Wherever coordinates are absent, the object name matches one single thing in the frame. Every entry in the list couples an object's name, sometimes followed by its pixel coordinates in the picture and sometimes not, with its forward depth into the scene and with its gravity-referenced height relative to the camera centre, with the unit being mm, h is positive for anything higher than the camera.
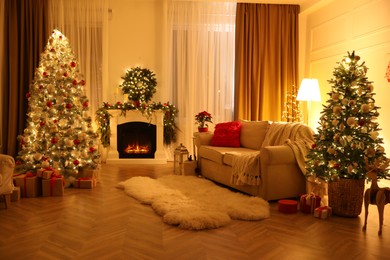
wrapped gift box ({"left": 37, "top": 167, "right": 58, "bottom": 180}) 4484 -594
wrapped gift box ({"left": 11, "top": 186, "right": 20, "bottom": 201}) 4203 -816
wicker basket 3672 -718
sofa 4168 -388
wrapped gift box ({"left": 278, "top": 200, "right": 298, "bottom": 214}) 3783 -847
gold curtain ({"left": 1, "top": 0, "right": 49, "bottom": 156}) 6582 +1301
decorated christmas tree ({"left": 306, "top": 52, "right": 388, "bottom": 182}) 3564 -23
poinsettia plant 6258 +161
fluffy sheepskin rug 3389 -845
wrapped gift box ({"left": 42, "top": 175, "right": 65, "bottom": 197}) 4445 -762
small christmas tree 7301 +426
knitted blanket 4230 -295
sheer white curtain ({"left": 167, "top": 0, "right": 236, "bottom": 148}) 7270 +1390
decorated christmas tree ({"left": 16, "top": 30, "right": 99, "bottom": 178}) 4867 +90
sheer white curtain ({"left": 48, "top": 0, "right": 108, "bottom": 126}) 6988 +1875
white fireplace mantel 6934 -105
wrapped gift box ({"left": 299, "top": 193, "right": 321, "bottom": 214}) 3795 -807
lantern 5742 -492
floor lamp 5996 +621
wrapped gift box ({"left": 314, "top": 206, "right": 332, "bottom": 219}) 3631 -869
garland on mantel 6855 +319
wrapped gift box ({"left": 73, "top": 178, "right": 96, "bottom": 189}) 4844 -775
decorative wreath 6953 +837
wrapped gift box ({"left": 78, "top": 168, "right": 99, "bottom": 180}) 5004 -660
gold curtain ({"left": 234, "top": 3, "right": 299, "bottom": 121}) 7195 +1426
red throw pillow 5523 -123
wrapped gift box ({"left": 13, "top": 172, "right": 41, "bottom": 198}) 4398 -732
